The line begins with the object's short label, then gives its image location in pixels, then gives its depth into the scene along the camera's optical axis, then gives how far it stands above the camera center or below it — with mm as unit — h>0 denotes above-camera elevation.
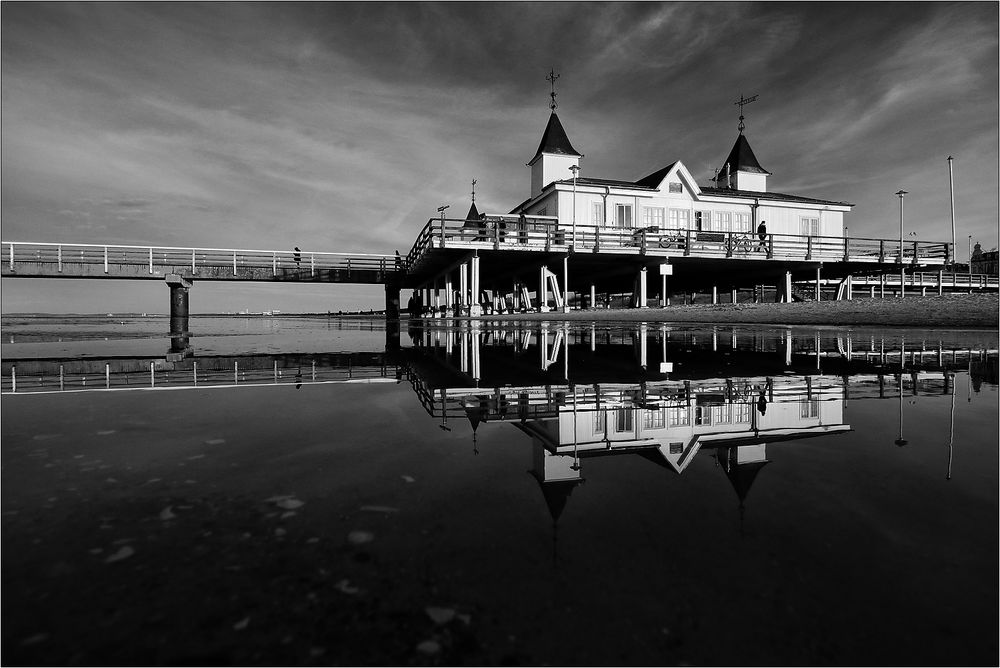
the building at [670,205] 28359 +7805
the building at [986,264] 58081 +8254
